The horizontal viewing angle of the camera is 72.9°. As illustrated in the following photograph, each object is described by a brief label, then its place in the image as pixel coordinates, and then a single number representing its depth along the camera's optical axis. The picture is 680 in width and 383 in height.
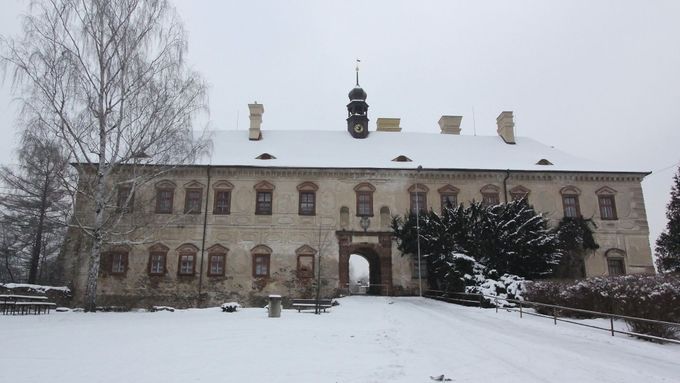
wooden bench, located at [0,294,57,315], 15.93
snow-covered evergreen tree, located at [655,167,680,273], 30.27
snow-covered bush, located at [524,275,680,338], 11.08
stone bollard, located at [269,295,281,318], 15.41
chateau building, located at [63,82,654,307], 26.53
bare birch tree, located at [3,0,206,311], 17.56
